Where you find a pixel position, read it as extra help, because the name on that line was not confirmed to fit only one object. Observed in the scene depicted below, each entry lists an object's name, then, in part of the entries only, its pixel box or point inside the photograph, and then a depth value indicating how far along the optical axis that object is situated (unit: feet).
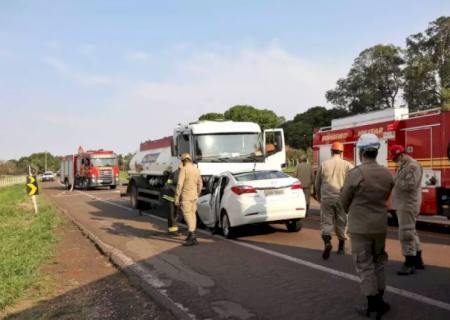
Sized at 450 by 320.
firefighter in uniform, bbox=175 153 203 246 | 36.70
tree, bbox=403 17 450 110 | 212.23
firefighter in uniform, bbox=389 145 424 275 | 24.29
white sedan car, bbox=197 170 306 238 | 37.06
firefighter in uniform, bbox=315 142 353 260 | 28.73
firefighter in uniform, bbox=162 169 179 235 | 41.88
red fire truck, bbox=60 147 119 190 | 126.52
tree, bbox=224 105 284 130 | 342.03
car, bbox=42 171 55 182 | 254.88
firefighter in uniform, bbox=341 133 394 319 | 18.45
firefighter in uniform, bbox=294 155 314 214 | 49.88
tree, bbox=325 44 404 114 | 247.72
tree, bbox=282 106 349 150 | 299.99
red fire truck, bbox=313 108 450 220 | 39.47
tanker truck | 47.09
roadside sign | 63.98
